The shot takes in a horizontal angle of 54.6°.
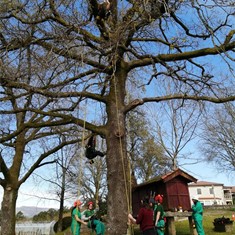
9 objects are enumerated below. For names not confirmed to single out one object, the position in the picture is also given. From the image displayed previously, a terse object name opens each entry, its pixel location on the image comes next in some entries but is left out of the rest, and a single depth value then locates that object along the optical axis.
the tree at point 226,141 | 23.53
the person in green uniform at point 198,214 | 7.79
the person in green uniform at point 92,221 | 7.63
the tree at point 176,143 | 20.04
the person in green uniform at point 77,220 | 6.42
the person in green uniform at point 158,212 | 6.48
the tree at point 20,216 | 25.18
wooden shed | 10.70
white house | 50.16
